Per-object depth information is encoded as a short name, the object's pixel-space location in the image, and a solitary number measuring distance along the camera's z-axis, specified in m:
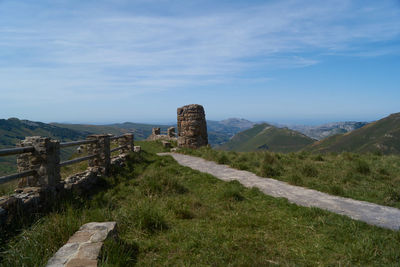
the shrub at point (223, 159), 12.41
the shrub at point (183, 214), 5.36
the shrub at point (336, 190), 6.88
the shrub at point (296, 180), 8.05
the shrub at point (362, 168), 8.98
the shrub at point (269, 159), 11.15
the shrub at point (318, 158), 12.09
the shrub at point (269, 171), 9.36
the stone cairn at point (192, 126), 18.62
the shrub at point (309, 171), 8.95
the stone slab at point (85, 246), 3.00
